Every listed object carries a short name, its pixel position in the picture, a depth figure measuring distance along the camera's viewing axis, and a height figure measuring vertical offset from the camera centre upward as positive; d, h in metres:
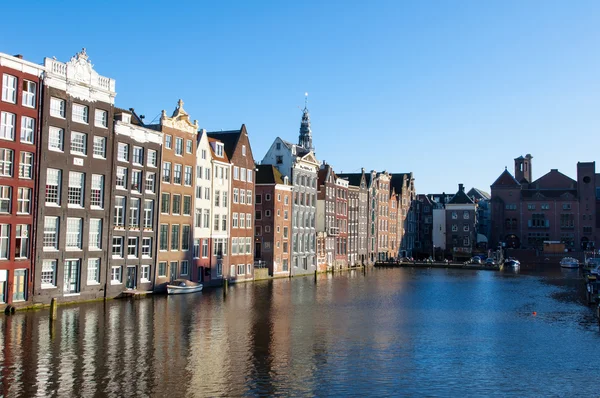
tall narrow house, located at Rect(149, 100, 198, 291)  70.69 +5.18
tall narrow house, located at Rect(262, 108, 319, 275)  104.56 +8.73
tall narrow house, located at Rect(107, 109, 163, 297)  62.91 +3.97
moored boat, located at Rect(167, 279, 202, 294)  67.88 -4.61
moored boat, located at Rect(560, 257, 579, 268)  145.06 -3.26
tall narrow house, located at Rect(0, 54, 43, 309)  50.94 +5.61
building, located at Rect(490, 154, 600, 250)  173.88 +10.61
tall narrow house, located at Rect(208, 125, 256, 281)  86.12 +5.56
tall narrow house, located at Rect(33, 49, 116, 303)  54.53 +5.32
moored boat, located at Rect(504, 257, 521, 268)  146.41 -3.50
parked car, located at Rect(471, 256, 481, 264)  142.12 -2.87
